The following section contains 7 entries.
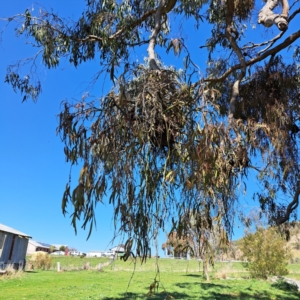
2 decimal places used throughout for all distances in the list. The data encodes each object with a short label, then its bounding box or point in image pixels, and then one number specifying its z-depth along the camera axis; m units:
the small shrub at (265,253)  14.26
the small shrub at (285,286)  11.16
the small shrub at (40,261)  21.28
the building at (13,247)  15.18
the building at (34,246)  42.25
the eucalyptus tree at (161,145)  2.07
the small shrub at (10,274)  13.50
